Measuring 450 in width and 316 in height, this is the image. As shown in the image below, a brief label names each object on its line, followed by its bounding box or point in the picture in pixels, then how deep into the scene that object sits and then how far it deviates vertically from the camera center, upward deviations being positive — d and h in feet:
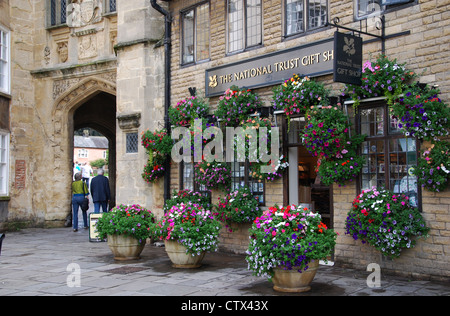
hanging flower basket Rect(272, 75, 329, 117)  31.17 +4.90
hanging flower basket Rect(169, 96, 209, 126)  39.27 +4.99
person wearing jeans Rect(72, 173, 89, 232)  53.36 -1.71
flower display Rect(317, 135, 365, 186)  29.22 +0.59
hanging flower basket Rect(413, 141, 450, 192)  24.99 +0.31
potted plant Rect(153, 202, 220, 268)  29.86 -3.36
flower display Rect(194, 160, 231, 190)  37.63 +0.09
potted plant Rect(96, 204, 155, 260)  33.32 -3.48
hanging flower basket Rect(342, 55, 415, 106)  27.12 +5.08
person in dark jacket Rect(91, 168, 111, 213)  50.01 -1.35
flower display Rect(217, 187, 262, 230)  34.88 -2.16
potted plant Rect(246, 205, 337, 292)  22.85 -3.17
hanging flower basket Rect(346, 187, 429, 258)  26.16 -2.44
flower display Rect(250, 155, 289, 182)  33.83 +0.35
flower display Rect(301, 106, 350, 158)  28.99 +2.46
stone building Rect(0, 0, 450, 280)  27.68 +7.96
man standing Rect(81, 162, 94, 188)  102.74 +0.80
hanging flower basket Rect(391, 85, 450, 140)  25.05 +2.97
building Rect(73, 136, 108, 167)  221.46 +12.10
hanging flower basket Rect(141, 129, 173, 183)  41.27 +2.00
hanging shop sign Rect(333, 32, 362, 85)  26.76 +6.16
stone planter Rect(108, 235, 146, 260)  33.81 -4.64
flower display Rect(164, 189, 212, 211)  39.47 -1.80
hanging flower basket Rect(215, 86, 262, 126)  35.58 +4.86
